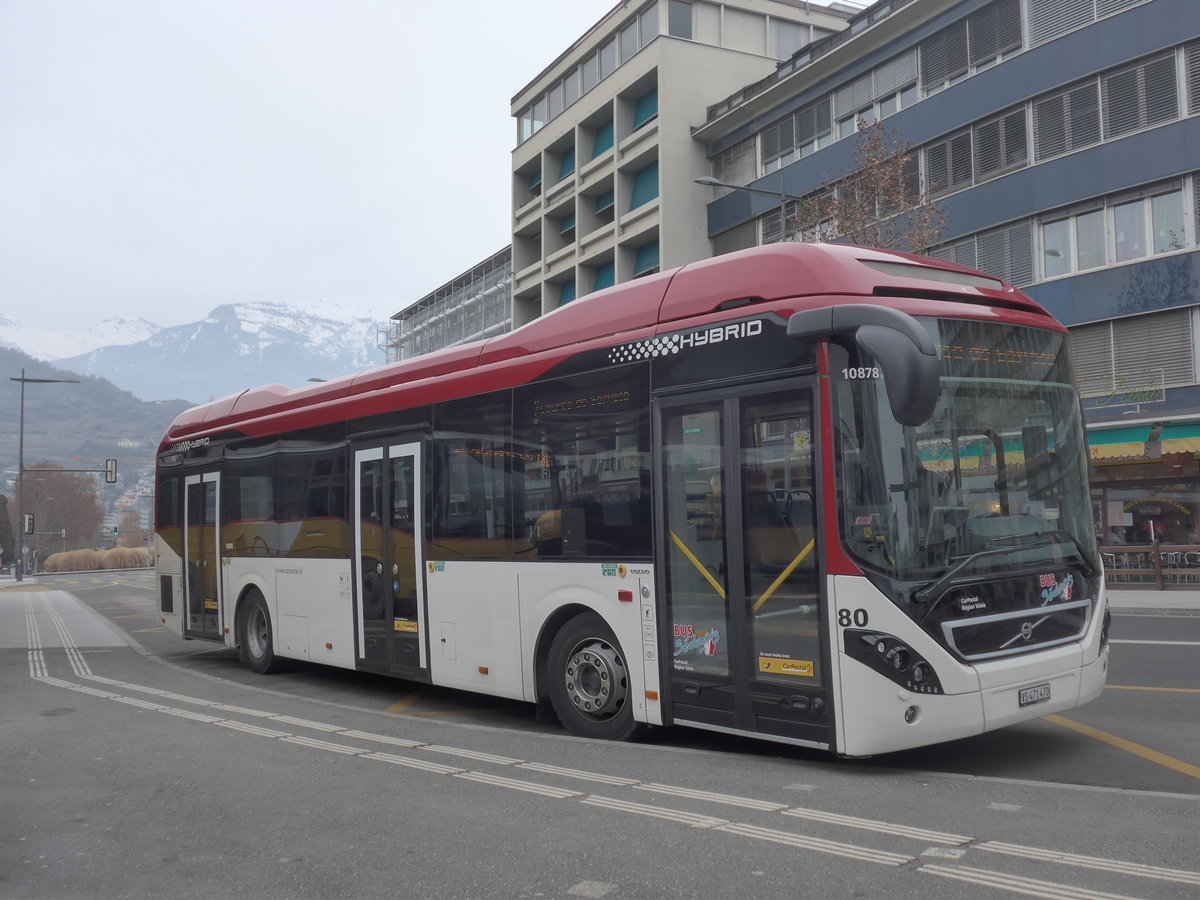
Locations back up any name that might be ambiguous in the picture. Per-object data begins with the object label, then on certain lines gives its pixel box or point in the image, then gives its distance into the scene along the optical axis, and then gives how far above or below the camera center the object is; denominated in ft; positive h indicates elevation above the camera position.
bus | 20.84 +0.03
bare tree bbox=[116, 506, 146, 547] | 563.07 -0.34
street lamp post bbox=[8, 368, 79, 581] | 189.47 +6.76
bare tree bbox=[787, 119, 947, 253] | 74.90 +20.46
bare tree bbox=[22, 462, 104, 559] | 416.87 +9.35
